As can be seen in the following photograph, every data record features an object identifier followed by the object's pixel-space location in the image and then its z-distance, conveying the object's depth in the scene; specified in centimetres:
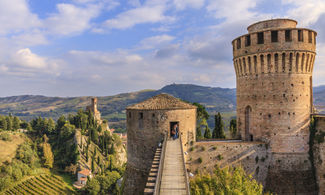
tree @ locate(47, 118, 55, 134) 11092
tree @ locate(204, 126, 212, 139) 4040
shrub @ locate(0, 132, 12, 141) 9281
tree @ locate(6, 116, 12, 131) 10725
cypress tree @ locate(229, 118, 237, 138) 3730
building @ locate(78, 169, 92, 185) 8300
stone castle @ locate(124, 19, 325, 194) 2120
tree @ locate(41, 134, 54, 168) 9012
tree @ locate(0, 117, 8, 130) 10494
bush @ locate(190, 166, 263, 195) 1488
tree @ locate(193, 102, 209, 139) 4102
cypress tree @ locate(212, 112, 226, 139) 3659
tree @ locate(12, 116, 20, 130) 11006
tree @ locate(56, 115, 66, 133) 11181
